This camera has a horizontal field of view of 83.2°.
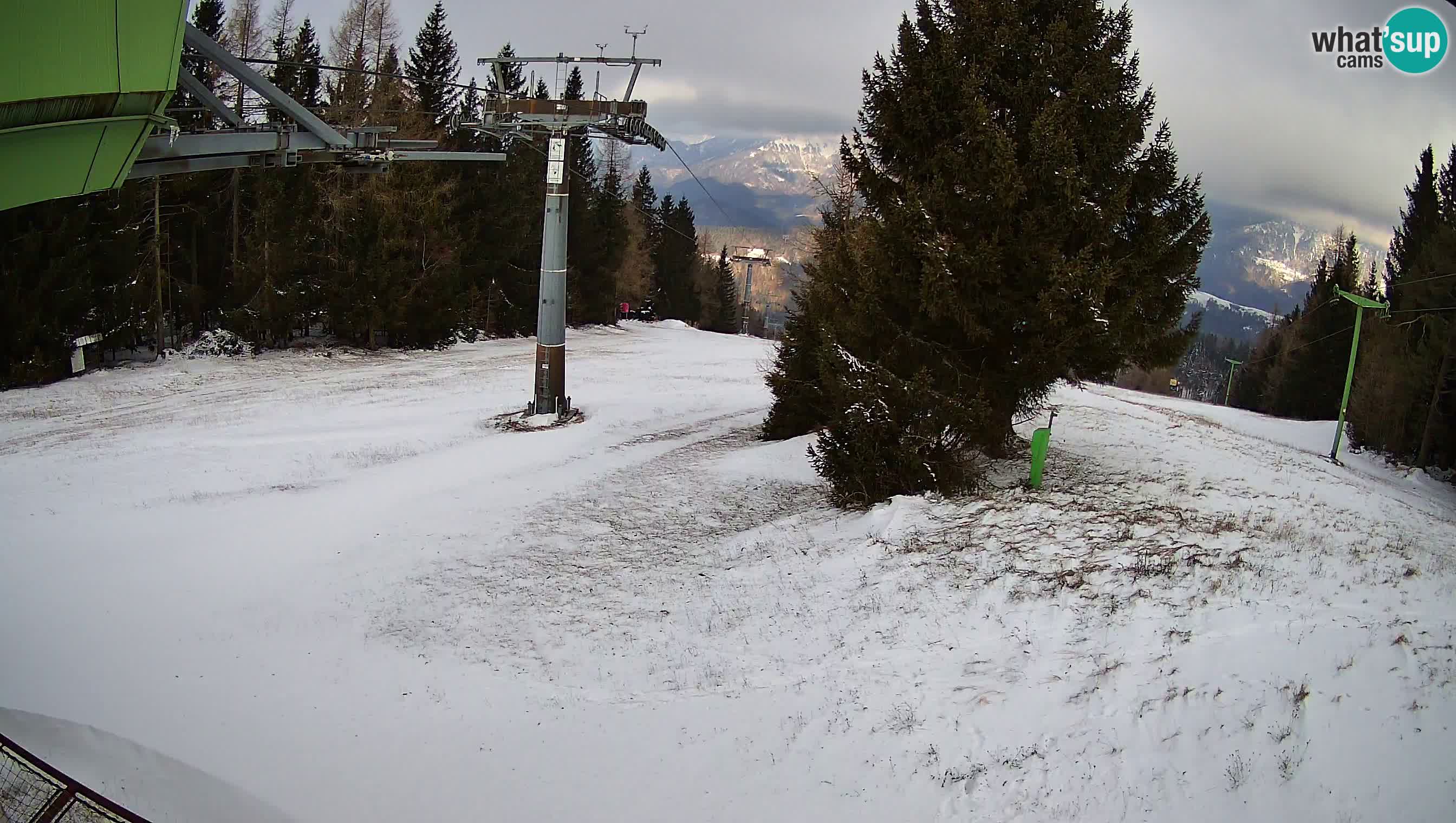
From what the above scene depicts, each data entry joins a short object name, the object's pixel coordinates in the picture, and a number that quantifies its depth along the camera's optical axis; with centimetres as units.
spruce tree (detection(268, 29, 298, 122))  3488
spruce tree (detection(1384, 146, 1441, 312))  4525
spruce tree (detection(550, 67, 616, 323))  5175
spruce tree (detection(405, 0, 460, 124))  4353
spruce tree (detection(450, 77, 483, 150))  4231
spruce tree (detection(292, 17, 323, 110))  3700
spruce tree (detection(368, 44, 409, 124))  3272
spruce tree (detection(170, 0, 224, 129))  2952
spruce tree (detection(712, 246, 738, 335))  8810
